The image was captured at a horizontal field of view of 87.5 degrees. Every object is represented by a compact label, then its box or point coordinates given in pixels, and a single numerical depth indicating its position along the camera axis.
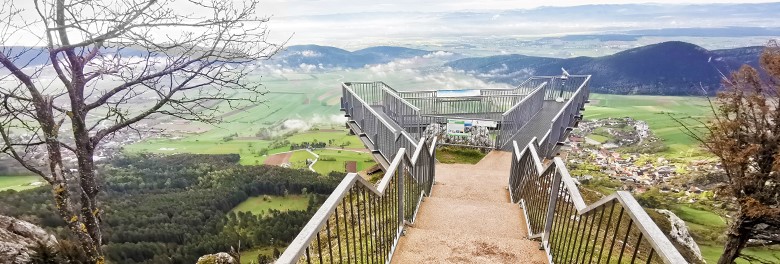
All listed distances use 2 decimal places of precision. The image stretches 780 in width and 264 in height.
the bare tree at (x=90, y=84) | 6.66
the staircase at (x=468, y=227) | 4.34
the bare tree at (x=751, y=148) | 9.83
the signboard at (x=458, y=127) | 11.98
